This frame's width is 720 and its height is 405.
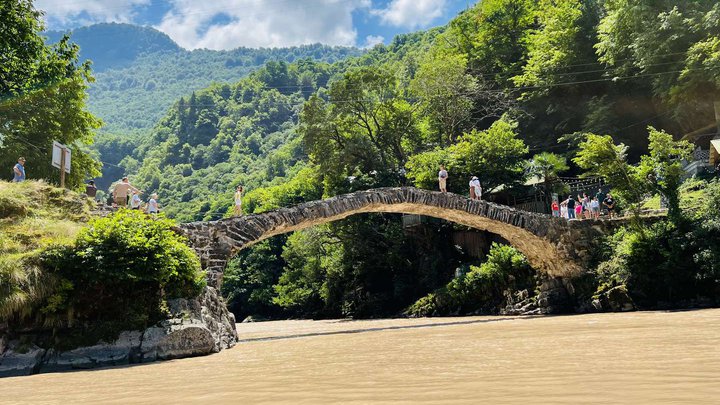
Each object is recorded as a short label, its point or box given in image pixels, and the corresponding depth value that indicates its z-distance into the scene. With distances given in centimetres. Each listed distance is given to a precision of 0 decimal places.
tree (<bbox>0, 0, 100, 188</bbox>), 1911
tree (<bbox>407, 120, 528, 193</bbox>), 2869
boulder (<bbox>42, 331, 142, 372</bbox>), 1041
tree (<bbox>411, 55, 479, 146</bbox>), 3359
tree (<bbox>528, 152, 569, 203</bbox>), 2795
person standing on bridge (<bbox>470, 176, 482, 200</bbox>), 2199
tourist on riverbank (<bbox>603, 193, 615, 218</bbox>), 2188
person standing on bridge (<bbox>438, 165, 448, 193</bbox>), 2094
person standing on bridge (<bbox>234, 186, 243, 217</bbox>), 1802
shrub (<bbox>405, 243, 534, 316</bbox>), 2445
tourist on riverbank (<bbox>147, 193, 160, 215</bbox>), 1629
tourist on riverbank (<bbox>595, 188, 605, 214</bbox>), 2469
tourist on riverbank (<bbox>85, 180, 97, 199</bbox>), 1716
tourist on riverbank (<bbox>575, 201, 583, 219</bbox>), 2354
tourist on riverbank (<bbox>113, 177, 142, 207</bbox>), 1605
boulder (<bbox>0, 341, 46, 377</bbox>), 1016
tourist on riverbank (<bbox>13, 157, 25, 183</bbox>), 1543
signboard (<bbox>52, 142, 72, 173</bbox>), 1370
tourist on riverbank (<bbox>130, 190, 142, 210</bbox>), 1671
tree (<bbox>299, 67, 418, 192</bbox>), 3381
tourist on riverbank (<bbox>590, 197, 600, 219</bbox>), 2258
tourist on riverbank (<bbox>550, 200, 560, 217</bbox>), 2309
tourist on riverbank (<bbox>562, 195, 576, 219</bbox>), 2269
